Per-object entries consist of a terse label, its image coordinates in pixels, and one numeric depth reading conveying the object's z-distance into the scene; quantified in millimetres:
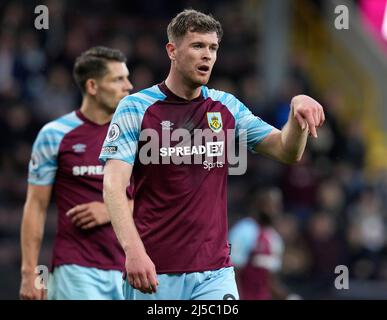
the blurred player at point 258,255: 19734
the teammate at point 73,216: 14984
